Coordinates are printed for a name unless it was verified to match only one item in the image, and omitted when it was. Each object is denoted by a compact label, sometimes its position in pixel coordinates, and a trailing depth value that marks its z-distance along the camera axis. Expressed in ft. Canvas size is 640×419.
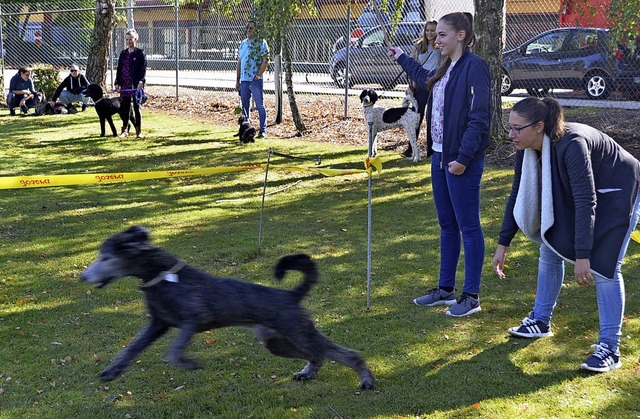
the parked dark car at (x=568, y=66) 47.55
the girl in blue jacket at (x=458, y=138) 16.05
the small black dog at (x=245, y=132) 42.96
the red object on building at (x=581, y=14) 40.67
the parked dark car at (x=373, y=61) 54.19
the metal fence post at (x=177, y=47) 63.82
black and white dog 35.32
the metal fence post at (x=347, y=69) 49.34
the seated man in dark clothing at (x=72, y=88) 56.59
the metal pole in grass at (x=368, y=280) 17.88
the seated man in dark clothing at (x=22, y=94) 58.59
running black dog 11.55
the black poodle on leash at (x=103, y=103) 43.93
